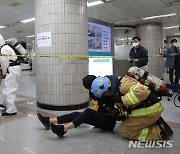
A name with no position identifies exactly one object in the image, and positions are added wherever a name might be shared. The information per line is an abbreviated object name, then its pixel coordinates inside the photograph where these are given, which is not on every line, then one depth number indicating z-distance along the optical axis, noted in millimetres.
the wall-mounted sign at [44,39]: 3427
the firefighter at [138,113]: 2010
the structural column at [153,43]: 9227
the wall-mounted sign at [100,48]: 4203
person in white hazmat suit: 2980
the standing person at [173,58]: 5246
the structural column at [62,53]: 3385
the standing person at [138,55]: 4258
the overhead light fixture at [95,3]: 6142
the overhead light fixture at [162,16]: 7715
